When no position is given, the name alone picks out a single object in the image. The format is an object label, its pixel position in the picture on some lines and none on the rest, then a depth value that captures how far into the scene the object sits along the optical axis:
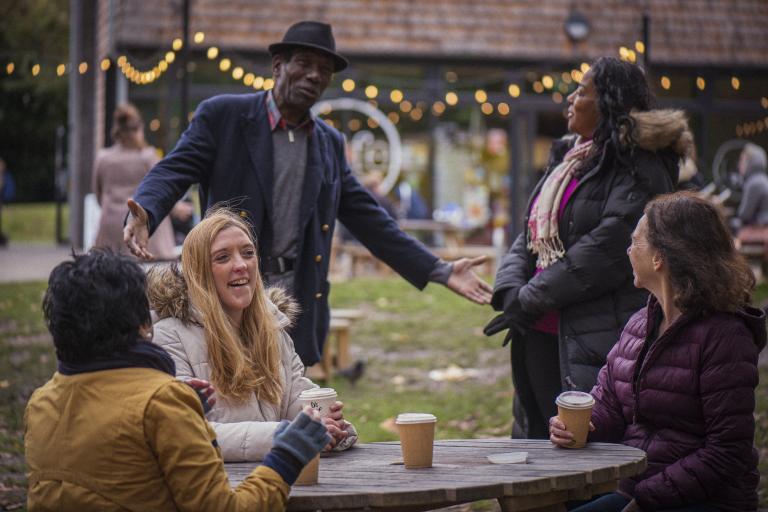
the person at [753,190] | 15.07
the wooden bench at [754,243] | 15.20
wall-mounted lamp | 20.44
